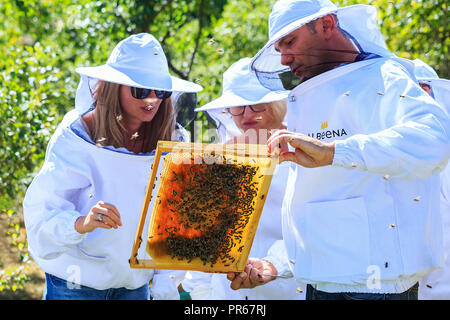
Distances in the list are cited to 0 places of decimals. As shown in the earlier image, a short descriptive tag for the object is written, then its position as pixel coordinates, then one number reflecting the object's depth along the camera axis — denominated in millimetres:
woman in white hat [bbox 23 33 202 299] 2932
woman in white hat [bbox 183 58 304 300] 3459
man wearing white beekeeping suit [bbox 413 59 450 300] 3312
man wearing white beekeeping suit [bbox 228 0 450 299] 2209
